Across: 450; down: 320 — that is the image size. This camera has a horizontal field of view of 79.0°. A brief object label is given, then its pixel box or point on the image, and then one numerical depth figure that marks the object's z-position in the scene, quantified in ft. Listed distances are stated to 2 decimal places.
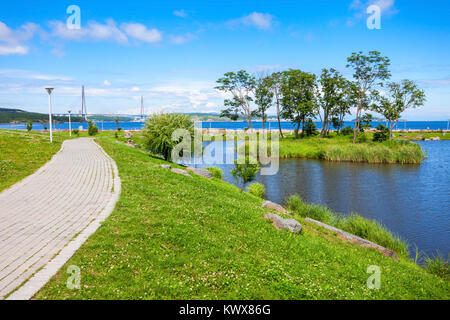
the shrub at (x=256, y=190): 68.44
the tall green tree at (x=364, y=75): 156.15
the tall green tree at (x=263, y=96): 191.39
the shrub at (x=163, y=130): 77.71
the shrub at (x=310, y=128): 196.05
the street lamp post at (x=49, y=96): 88.24
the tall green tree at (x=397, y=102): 158.20
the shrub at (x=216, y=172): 80.74
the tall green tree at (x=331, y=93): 177.27
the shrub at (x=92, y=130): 159.02
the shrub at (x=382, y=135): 160.86
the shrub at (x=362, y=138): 165.07
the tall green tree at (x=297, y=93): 185.78
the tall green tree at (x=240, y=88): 186.45
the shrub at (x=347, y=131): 191.94
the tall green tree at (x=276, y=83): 189.16
